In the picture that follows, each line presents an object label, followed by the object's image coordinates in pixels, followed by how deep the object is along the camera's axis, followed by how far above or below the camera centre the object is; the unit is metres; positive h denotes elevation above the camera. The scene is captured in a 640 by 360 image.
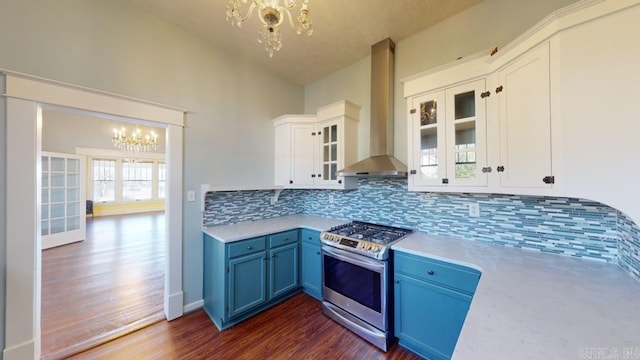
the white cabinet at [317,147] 2.77 +0.46
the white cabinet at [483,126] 1.39 +0.43
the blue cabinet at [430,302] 1.58 -0.95
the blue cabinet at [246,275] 2.18 -1.02
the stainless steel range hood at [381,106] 2.48 +0.87
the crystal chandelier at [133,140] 6.54 +1.27
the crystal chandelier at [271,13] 1.30 +1.00
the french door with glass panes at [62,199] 4.48 -0.37
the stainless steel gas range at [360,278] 1.92 -0.94
